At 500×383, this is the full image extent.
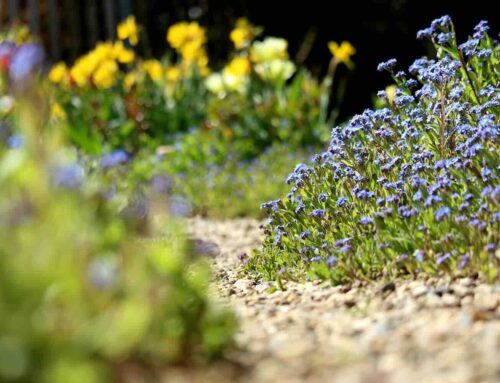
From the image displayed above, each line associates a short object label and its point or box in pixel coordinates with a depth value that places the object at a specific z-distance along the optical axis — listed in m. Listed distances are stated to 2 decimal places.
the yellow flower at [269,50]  12.60
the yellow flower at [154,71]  13.82
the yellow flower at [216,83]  13.02
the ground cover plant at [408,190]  4.67
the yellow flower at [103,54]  13.50
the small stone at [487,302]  4.16
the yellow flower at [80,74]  13.69
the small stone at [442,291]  4.45
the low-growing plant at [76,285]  2.84
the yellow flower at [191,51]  13.46
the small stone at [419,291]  4.48
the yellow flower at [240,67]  12.80
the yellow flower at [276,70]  12.71
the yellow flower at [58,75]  13.41
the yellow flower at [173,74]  13.71
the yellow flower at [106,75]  13.39
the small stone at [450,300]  4.26
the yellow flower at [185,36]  13.46
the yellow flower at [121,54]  13.33
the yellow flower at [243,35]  13.09
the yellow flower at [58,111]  12.69
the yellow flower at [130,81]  13.49
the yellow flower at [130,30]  13.41
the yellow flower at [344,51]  12.12
